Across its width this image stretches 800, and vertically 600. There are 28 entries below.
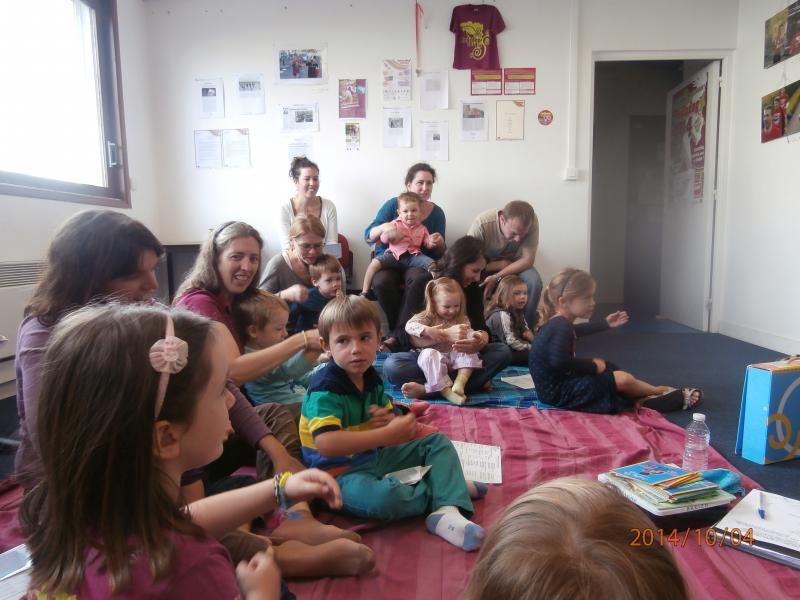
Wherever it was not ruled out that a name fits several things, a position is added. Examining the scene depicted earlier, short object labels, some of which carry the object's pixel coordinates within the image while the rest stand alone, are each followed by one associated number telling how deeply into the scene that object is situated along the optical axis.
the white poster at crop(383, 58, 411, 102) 4.02
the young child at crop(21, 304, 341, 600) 0.60
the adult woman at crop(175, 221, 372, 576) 1.15
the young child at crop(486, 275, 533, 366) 3.24
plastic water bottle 1.70
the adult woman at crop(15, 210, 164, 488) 1.13
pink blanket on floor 1.12
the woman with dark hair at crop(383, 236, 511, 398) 2.63
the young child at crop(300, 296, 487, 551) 1.31
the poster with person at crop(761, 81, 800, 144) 3.21
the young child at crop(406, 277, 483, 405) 2.57
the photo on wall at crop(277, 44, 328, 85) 4.04
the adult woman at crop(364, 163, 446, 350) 3.29
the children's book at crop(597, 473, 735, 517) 1.25
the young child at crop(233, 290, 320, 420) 1.77
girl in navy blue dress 2.22
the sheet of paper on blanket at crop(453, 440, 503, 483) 1.65
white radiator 2.50
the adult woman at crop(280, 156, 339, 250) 3.73
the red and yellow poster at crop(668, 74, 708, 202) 4.27
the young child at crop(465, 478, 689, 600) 0.46
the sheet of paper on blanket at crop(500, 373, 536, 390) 2.70
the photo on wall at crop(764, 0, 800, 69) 3.21
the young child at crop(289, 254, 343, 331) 2.75
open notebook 1.18
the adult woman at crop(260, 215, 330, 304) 2.77
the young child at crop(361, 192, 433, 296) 3.54
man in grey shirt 3.50
